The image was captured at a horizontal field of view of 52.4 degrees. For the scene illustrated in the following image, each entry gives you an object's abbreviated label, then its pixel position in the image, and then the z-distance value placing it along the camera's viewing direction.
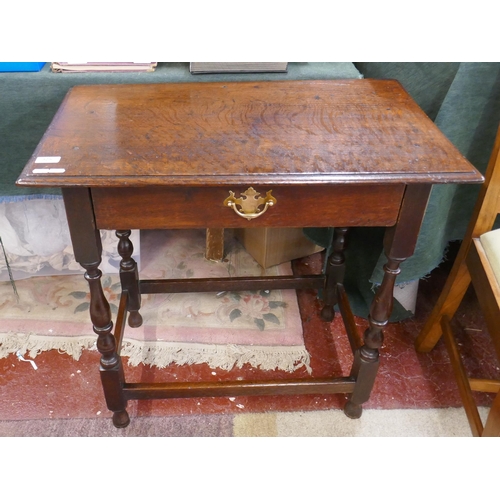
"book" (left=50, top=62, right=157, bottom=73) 1.17
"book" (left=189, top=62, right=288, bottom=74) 1.19
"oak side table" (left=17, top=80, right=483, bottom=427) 0.83
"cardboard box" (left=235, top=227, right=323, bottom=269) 1.55
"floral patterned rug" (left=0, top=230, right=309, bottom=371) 1.35
